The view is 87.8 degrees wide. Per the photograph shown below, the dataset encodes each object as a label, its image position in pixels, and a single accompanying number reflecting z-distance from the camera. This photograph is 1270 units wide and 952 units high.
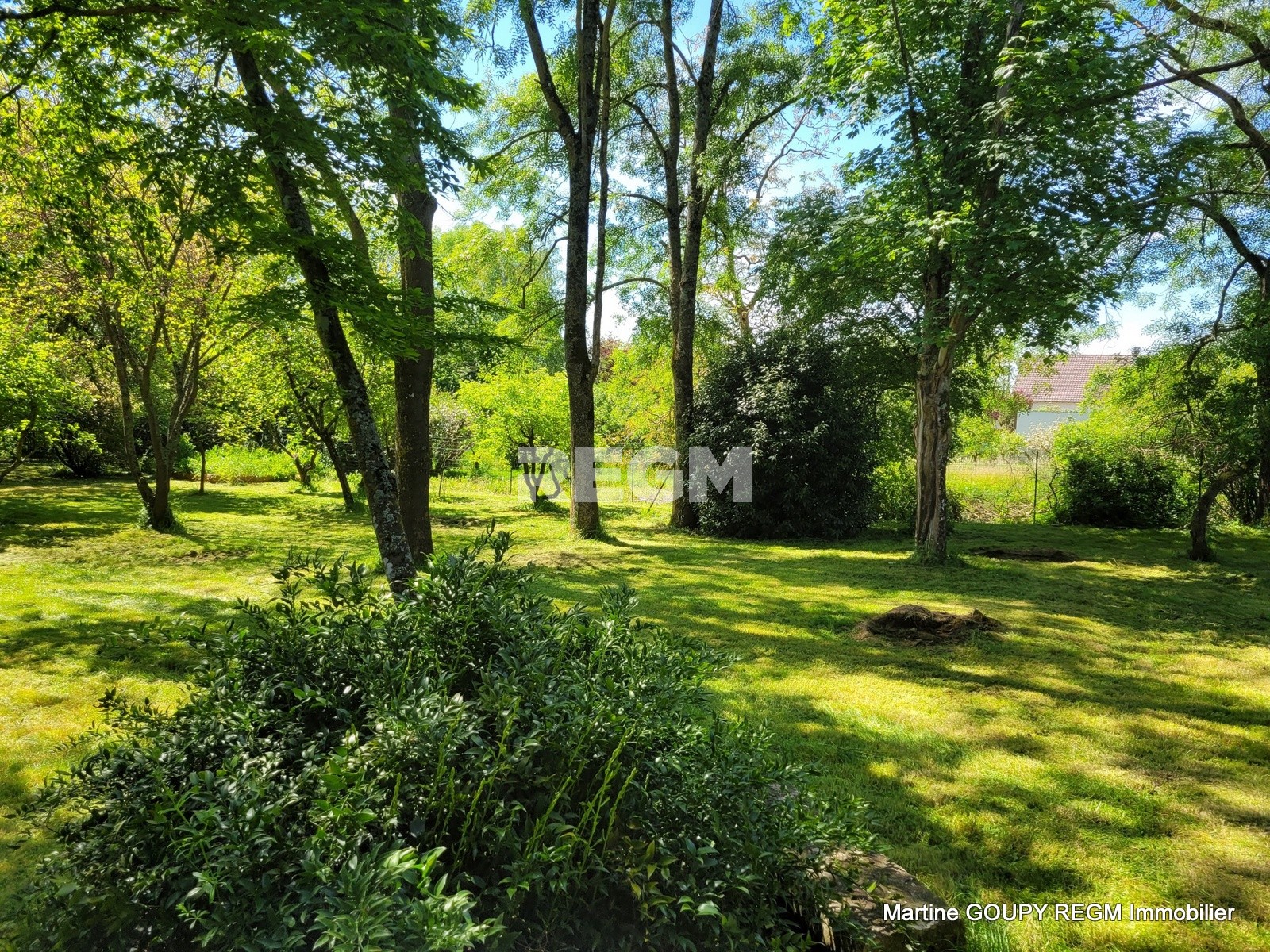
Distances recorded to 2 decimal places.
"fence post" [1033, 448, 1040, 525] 14.77
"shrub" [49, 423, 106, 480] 17.20
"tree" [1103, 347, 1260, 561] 8.78
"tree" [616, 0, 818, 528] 12.83
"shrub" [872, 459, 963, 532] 14.80
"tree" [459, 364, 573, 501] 16.00
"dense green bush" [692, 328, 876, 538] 12.12
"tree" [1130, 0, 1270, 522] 8.87
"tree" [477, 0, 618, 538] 10.35
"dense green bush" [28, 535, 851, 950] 1.37
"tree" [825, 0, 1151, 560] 6.96
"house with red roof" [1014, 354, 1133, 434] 36.38
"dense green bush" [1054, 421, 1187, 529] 13.43
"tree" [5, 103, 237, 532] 5.04
